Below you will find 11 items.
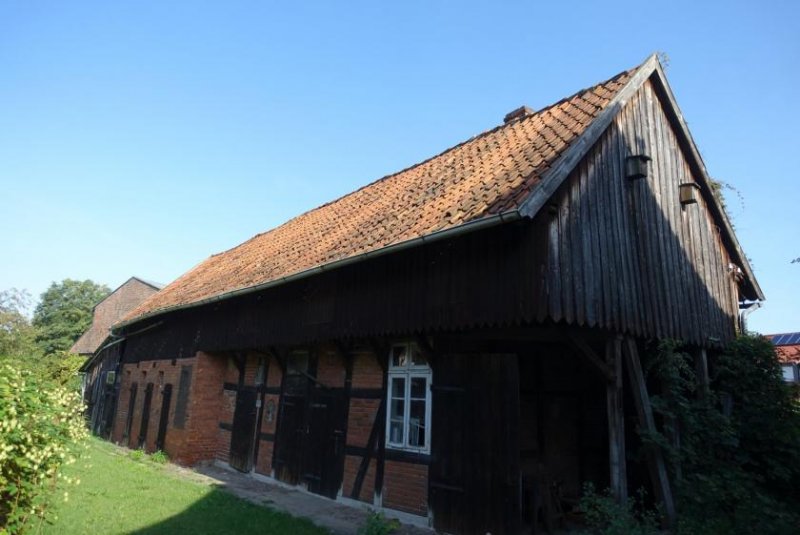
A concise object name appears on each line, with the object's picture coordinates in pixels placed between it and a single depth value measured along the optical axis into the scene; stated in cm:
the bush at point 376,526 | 691
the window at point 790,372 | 1559
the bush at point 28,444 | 471
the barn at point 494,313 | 679
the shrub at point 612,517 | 594
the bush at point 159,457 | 1371
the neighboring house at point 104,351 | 2147
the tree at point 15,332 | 2136
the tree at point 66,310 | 5584
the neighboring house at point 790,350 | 1159
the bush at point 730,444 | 685
